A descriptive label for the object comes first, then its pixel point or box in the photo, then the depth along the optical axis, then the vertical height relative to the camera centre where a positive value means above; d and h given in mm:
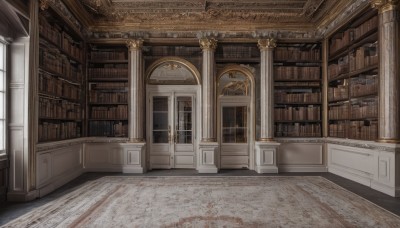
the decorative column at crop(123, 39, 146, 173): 6609 +94
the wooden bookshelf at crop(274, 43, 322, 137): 6770 +551
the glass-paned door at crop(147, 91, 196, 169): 7098 -311
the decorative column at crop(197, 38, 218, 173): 6559 +114
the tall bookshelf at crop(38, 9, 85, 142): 4812 +770
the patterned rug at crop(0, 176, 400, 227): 3346 -1259
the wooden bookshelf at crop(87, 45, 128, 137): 6781 +513
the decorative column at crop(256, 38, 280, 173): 6578 +84
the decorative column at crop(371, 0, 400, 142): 4516 +735
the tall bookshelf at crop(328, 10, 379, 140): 5070 +783
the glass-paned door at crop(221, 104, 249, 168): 7105 -474
